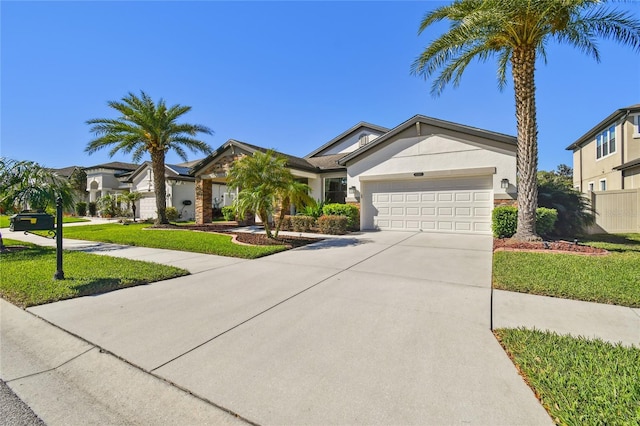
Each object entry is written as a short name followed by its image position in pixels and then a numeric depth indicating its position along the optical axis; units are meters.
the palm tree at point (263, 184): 9.89
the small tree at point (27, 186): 9.00
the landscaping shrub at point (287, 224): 14.07
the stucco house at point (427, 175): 11.61
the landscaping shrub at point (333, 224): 12.61
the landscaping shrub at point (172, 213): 22.27
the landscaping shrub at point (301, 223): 13.59
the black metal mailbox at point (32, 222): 6.00
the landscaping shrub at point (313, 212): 14.10
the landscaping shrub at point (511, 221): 10.23
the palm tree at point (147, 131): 16.11
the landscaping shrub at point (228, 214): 18.89
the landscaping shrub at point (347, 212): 13.39
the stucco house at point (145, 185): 23.61
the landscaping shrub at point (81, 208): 29.33
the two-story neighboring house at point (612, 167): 12.91
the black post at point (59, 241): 5.38
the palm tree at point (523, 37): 7.97
